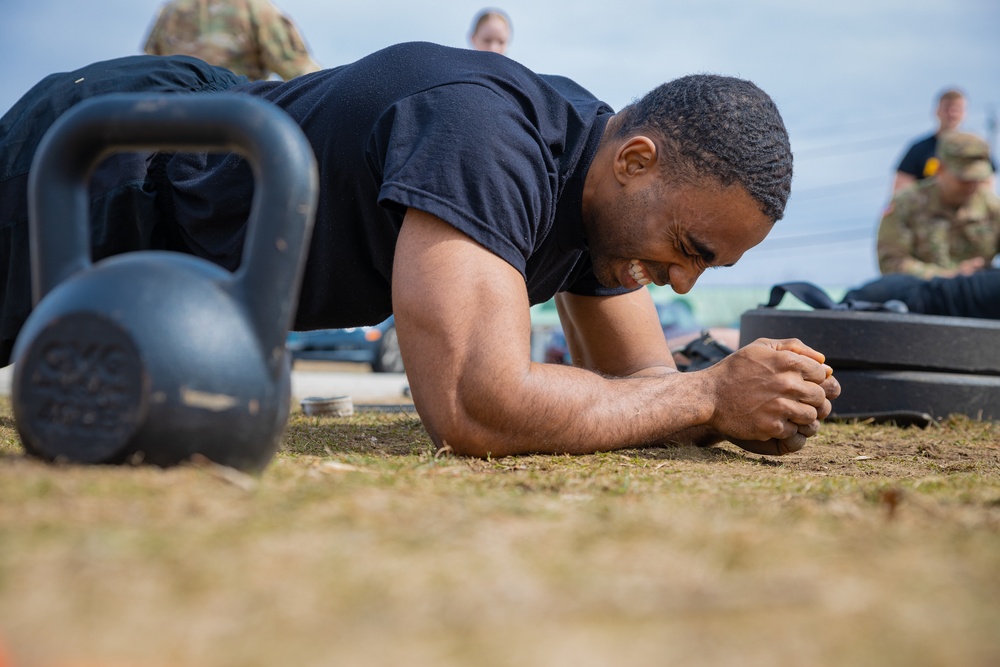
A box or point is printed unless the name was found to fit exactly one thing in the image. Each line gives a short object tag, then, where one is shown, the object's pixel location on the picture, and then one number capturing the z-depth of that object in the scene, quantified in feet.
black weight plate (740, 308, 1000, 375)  12.64
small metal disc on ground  12.50
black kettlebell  4.30
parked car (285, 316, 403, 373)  37.86
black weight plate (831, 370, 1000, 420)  12.67
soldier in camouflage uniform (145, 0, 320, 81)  17.99
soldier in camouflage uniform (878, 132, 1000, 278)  24.21
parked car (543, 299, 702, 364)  26.42
